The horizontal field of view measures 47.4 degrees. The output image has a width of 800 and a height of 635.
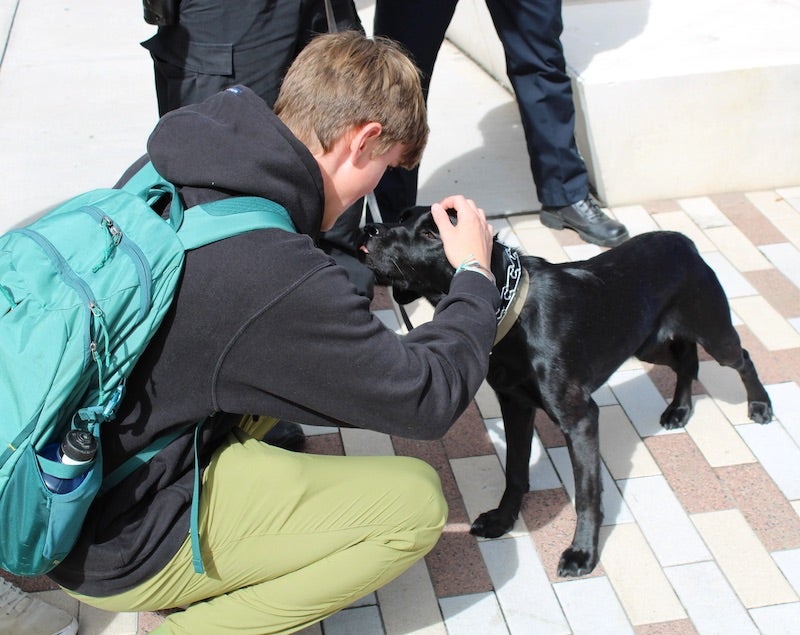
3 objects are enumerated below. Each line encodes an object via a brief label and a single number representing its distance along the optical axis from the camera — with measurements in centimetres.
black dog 266
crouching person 183
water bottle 173
